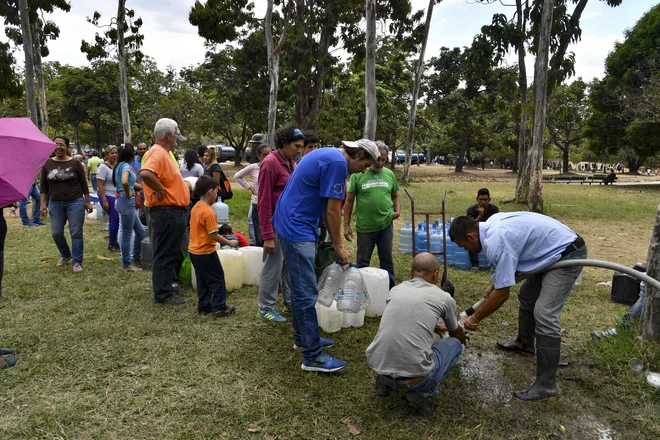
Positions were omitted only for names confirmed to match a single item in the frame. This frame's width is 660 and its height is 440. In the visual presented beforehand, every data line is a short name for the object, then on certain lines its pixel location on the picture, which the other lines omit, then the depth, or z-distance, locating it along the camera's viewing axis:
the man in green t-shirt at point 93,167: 13.51
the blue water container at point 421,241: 7.56
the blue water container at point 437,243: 7.41
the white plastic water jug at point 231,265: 5.64
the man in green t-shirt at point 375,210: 5.21
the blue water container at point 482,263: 7.02
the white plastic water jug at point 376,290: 4.90
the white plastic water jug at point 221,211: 8.06
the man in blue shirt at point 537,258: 3.19
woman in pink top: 6.21
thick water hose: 2.91
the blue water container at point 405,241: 8.13
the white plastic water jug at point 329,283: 4.18
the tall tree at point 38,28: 17.59
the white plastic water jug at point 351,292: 4.21
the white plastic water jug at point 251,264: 5.77
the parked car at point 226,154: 47.59
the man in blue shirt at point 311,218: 3.40
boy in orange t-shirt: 4.65
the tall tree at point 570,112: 35.06
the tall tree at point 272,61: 16.94
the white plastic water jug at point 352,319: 4.56
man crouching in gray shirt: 2.88
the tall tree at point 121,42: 17.75
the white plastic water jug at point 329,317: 4.44
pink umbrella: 3.13
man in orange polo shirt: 4.73
